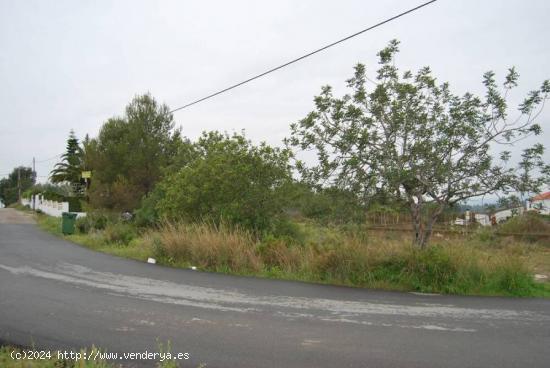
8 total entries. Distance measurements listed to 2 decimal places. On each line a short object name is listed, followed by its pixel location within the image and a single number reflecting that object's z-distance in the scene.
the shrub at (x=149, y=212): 18.22
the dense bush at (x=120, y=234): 15.90
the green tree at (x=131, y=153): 26.77
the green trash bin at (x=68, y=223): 19.66
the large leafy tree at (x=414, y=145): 9.62
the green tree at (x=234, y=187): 14.21
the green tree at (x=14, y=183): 87.21
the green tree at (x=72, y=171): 39.75
